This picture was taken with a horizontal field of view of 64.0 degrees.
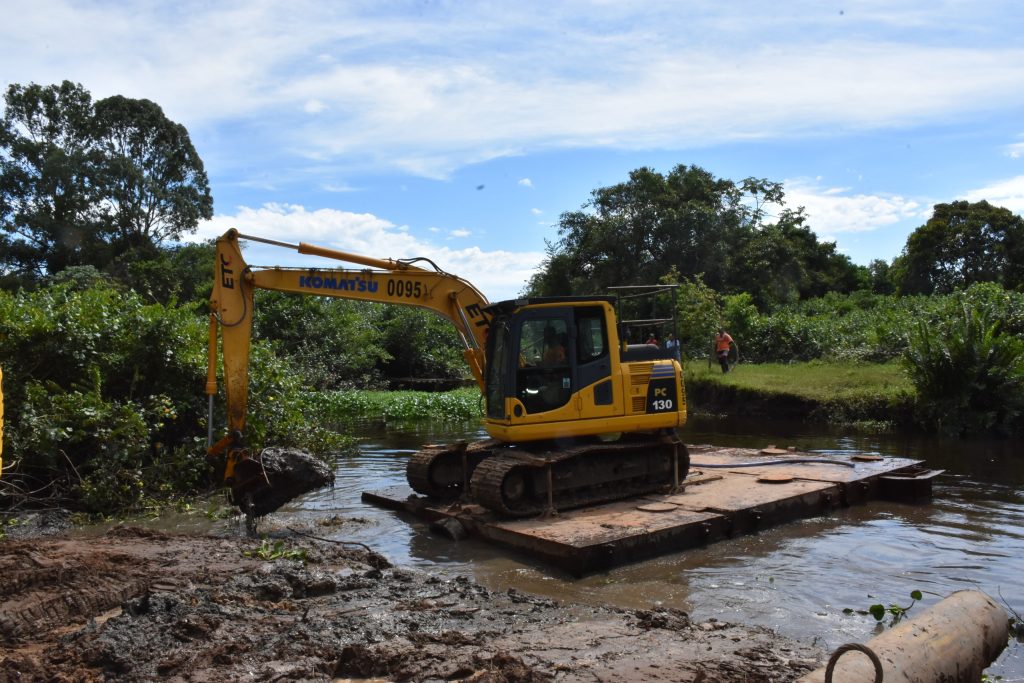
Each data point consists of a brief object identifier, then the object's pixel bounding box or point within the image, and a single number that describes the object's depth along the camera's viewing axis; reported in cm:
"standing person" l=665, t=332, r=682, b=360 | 1112
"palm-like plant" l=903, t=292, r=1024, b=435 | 1844
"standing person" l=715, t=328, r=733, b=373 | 2755
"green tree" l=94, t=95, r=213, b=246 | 4266
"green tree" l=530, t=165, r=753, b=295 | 3934
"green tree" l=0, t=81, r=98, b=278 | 4072
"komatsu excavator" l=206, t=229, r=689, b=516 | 977
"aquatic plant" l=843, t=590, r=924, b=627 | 675
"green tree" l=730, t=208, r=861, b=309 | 4003
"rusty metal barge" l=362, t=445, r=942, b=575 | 878
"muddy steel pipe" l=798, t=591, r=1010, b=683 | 411
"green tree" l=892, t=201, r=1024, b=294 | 4253
